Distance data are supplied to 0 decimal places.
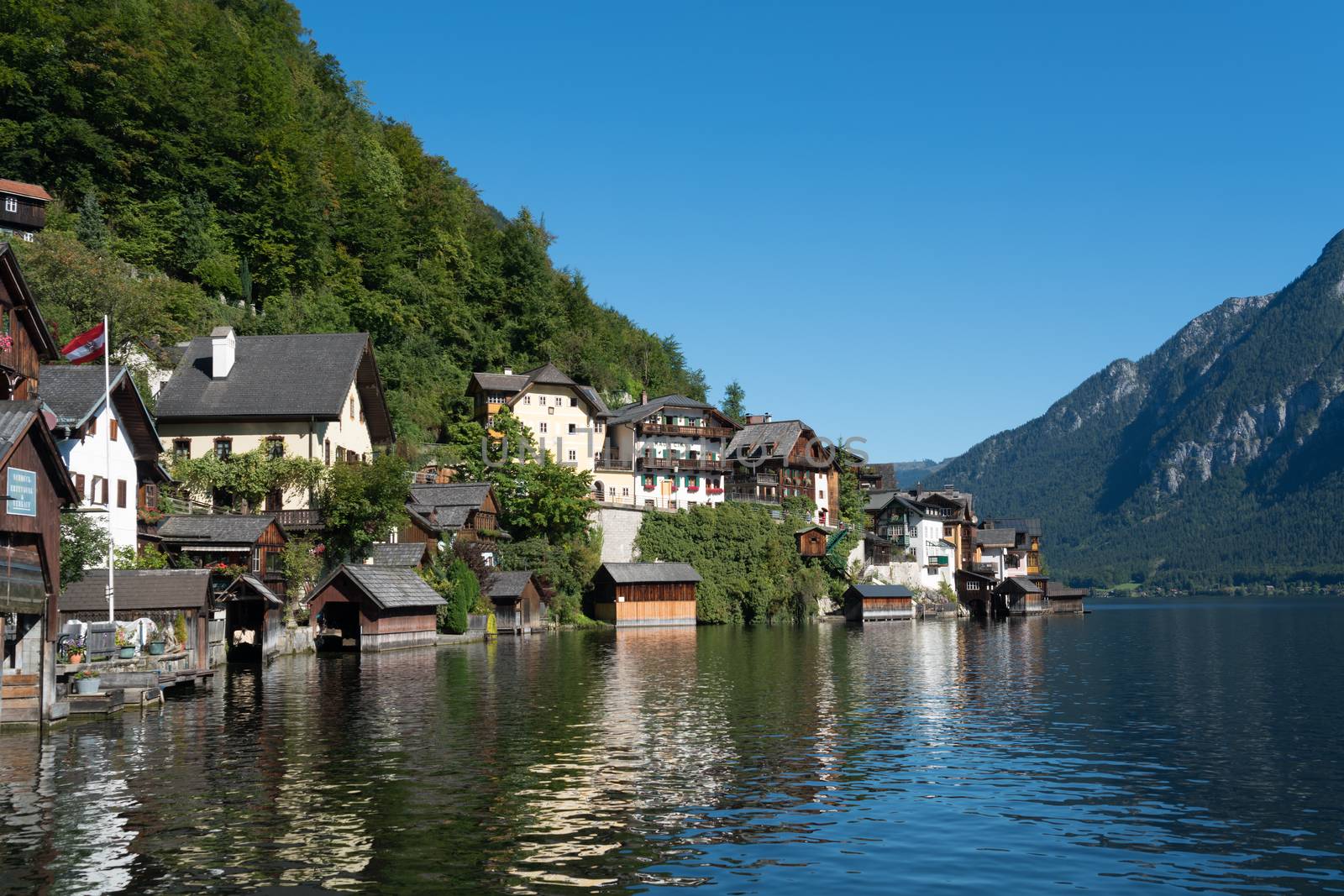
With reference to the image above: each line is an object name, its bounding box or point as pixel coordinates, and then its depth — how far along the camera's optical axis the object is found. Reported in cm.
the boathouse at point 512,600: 8675
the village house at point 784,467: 12962
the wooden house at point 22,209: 7575
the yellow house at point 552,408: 10981
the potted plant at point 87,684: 3744
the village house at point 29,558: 3142
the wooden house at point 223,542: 5916
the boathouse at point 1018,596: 14700
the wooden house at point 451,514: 7850
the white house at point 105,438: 4734
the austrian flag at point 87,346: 4491
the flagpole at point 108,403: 4197
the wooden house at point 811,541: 12194
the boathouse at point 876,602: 12031
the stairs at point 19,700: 3319
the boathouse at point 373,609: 6544
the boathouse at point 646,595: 10038
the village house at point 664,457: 11800
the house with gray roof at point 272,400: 6988
